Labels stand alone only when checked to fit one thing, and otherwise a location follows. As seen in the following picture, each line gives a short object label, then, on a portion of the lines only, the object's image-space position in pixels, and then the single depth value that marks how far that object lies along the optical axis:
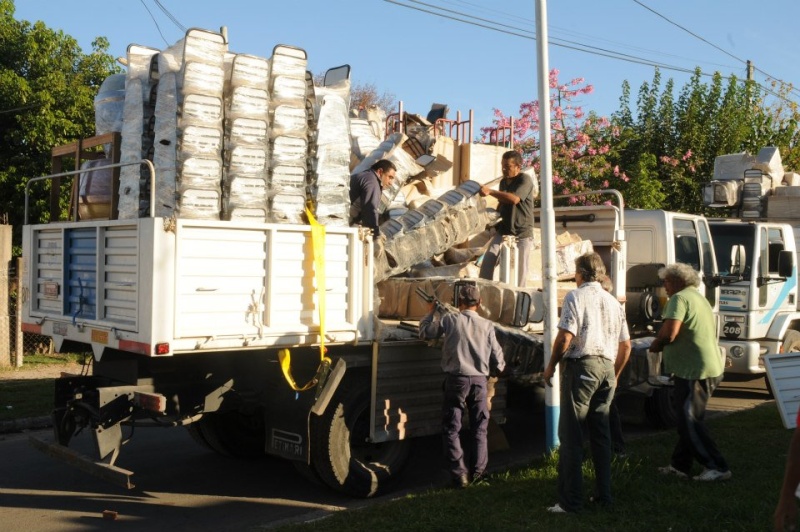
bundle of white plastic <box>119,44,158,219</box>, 6.38
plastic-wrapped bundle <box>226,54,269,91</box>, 6.54
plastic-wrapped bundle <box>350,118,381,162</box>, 9.57
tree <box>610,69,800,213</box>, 20.52
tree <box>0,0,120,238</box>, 15.18
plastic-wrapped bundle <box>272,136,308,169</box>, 6.74
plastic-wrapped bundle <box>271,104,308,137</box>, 6.73
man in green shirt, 6.99
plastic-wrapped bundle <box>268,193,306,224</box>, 6.71
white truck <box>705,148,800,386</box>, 11.78
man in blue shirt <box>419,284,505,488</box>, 6.93
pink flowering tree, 19.52
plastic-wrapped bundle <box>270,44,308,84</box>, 6.73
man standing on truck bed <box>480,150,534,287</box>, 8.55
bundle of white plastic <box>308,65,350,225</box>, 6.99
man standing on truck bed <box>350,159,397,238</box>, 8.08
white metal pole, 7.61
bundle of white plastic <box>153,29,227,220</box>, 6.29
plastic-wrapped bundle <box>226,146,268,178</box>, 6.52
